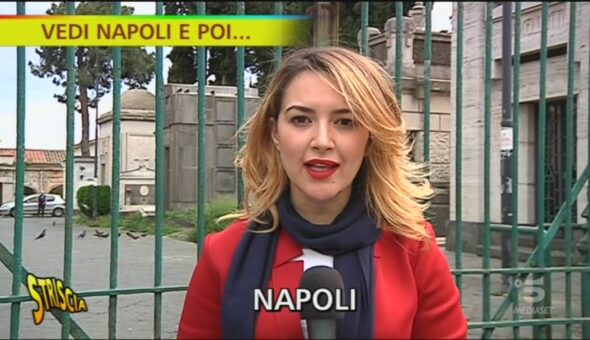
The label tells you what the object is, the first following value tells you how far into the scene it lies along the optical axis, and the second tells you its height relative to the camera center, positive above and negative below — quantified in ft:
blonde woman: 5.75 -0.51
